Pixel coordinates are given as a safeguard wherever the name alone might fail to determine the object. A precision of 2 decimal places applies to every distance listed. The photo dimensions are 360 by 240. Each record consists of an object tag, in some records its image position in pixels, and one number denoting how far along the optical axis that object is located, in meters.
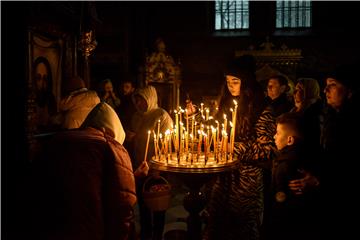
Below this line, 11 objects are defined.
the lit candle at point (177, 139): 2.88
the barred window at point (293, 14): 10.26
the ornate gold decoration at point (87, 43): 4.25
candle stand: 2.58
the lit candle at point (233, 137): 2.88
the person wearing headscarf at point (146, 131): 3.69
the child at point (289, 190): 2.46
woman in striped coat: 3.04
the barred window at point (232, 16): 10.52
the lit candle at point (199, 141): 2.80
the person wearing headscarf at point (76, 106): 3.28
